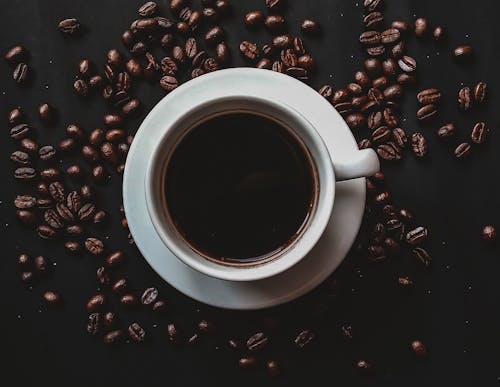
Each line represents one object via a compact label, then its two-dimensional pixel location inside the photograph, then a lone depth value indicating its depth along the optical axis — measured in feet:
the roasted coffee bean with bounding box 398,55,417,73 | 1.76
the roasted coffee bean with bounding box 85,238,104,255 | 1.76
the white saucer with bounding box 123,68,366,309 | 1.50
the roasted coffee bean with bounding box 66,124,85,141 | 1.75
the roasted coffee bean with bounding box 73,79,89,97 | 1.75
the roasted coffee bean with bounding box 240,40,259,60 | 1.75
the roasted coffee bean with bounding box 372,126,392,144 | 1.74
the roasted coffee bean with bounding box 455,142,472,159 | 1.76
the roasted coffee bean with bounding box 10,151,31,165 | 1.76
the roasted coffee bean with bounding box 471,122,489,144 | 1.77
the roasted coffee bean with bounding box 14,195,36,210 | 1.77
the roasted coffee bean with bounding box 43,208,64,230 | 1.77
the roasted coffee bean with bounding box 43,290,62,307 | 1.77
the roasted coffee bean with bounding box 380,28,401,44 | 1.75
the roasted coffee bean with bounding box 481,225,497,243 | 1.76
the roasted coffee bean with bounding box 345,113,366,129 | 1.74
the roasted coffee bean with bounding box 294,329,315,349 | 1.76
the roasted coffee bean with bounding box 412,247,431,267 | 1.75
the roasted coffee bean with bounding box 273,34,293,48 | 1.75
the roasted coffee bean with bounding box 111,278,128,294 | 1.76
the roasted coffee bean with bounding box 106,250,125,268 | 1.75
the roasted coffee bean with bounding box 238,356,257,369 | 1.76
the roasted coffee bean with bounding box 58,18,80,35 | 1.76
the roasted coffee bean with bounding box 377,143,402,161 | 1.74
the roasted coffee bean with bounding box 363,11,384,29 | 1.75
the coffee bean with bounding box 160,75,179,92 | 1.73
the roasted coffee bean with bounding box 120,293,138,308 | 1.76
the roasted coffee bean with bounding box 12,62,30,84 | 1.76
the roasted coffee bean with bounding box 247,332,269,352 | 1.76
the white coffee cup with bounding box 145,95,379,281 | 1.41
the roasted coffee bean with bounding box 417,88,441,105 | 1.75
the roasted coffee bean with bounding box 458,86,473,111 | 1.76
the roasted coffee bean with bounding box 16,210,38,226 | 1.77
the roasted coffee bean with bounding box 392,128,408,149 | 1.75
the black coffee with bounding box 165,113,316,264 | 1.54
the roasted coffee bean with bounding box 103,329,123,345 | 1.77
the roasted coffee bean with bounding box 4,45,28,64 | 1.76
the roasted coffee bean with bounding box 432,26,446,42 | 1.75
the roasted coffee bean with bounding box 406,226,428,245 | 1.75
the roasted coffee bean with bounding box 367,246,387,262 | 1.73
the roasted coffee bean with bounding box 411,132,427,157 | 1.75
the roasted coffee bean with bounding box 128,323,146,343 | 1.77
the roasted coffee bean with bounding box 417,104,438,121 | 1.75
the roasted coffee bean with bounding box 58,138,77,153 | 1.75
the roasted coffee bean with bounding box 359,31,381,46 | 1.75
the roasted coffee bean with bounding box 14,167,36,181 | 1.77
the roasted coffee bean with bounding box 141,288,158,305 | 1.76
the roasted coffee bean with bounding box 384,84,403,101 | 1.76
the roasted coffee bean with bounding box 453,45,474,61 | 1.75
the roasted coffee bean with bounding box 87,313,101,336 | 1.77
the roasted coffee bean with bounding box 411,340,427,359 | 1.77
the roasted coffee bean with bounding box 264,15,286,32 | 1.74
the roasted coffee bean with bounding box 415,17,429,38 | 1.75
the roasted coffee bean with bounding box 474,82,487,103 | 1.76
